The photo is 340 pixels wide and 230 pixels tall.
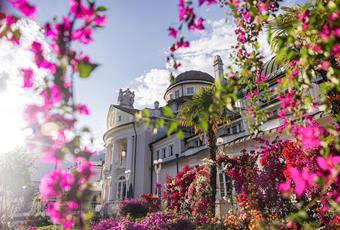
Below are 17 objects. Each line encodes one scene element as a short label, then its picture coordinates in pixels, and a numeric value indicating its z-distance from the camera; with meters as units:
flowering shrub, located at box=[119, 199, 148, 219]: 20.56
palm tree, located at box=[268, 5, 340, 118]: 4.95
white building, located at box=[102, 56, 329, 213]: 19.12
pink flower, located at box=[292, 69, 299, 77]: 2.36
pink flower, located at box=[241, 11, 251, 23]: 3.24
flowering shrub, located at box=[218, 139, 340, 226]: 6.94
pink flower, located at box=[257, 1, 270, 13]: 2.24
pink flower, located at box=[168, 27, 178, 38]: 2.33
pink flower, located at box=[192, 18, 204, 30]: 2.23
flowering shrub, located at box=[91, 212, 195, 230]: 9.52
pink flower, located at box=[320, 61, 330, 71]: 1.86
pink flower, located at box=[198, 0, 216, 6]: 2.13
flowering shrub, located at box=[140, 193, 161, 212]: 20.05
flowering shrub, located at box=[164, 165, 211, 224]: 11.98
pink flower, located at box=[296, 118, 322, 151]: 1.78
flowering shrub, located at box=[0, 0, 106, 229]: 1.45
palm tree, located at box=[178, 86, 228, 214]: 12.31
